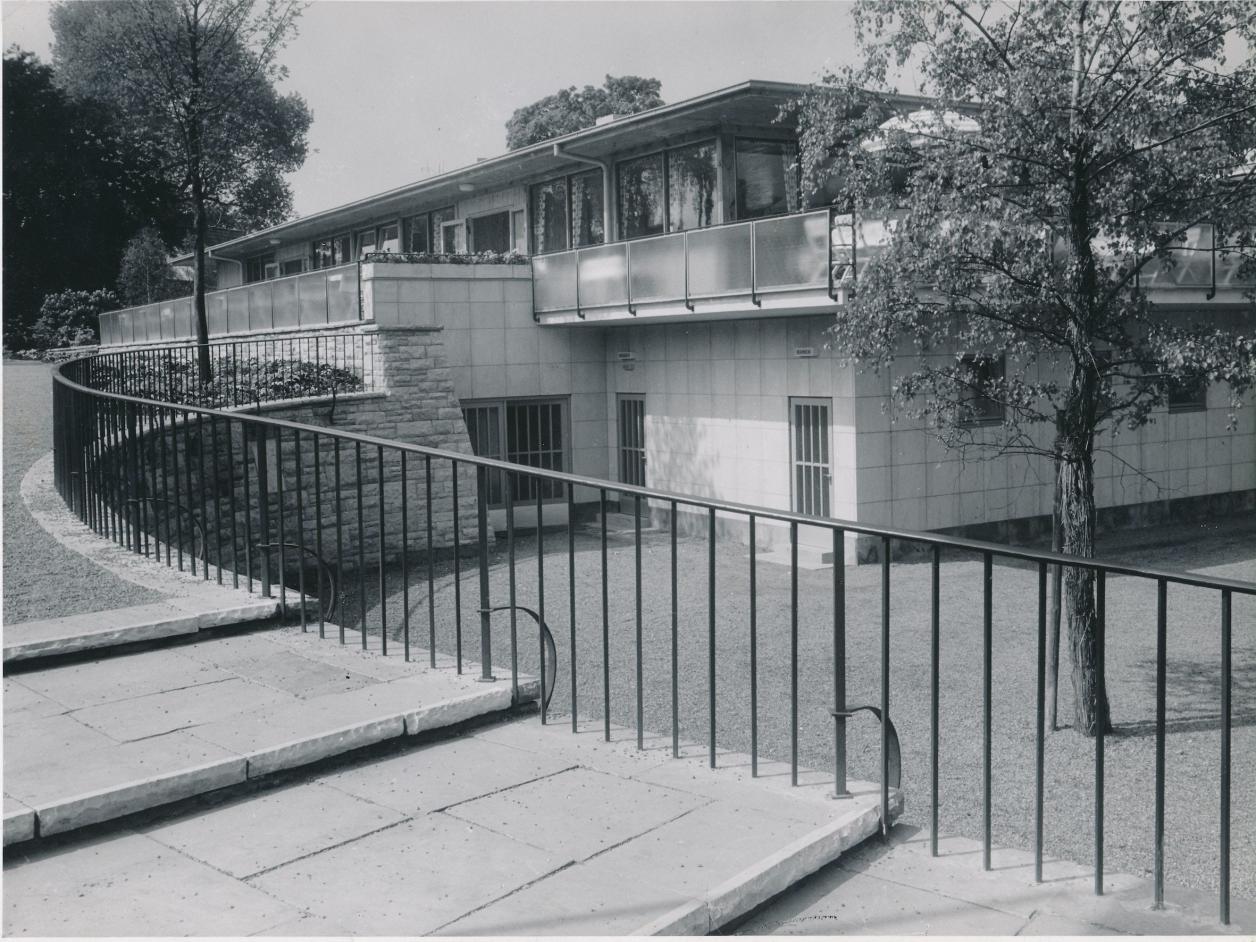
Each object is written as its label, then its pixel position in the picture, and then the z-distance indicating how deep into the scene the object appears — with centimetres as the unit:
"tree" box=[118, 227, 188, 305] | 3459
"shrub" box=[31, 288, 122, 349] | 3161
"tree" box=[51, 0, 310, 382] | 1795
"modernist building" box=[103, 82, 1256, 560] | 1648
